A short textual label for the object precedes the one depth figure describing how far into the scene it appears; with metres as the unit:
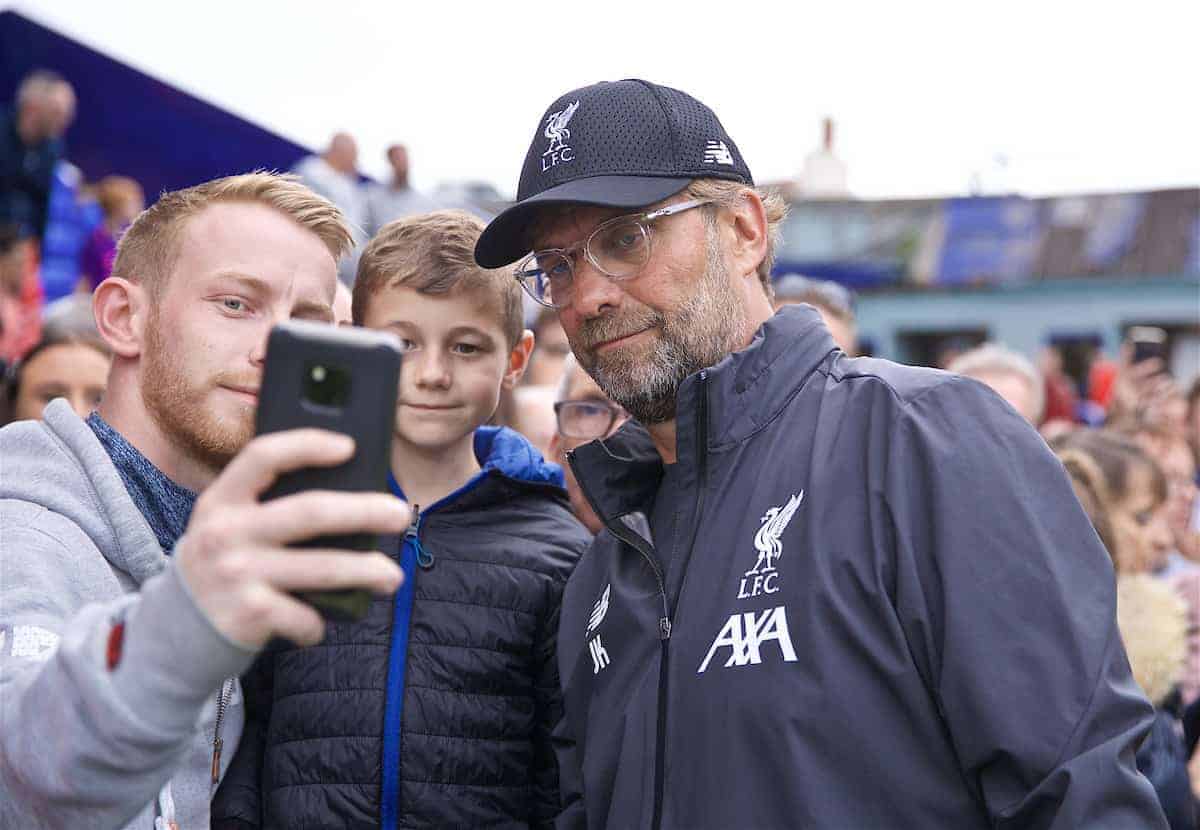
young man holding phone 1.13
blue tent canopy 7.63
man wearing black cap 1.79
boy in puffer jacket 2.48
